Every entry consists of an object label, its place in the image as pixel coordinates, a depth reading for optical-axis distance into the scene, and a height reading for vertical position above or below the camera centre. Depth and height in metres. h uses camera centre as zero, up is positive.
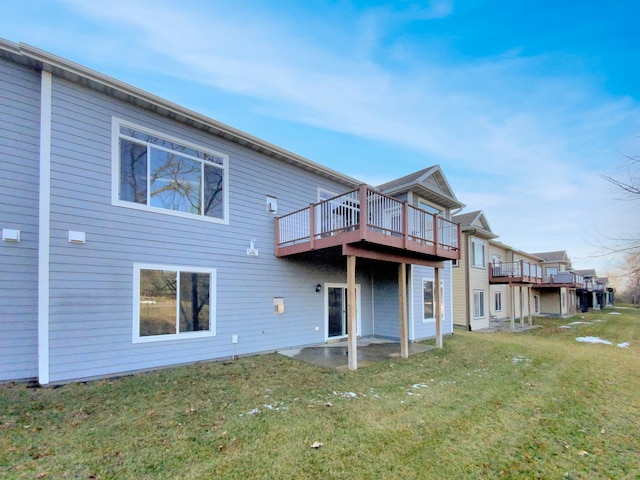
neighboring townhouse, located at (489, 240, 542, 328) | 17.47 -1.10
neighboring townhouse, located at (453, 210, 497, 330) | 15.77 -1.03
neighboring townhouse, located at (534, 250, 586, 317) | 23.25 -2.24
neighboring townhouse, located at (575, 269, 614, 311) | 30.00 -3.92
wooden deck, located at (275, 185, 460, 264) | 6.91 +0.71
